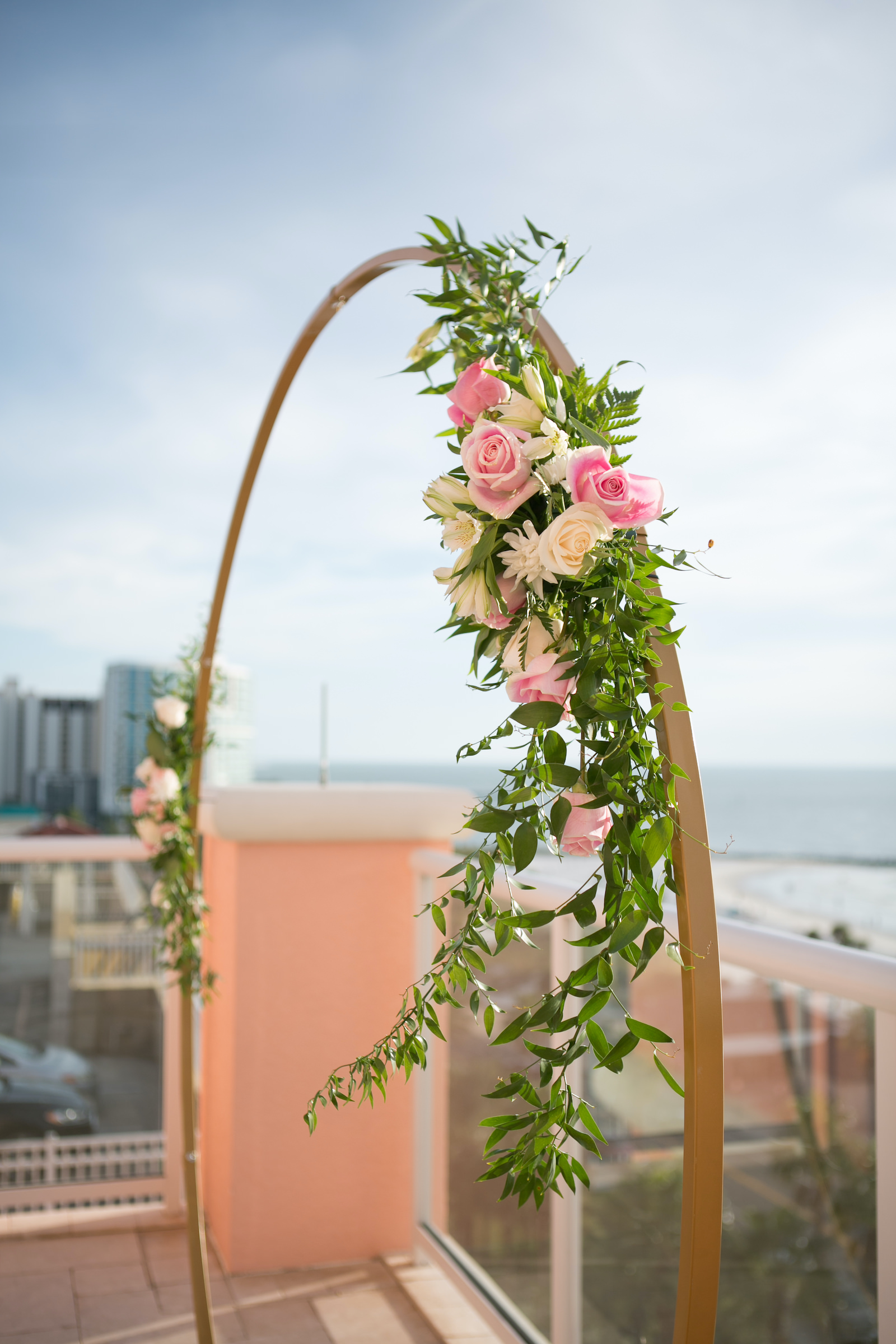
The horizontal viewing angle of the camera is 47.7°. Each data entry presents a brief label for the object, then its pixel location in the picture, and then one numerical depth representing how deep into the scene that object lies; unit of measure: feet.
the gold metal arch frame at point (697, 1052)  2.90
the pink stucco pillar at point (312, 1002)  7.77
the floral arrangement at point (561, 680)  2.74
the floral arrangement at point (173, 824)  7.80
